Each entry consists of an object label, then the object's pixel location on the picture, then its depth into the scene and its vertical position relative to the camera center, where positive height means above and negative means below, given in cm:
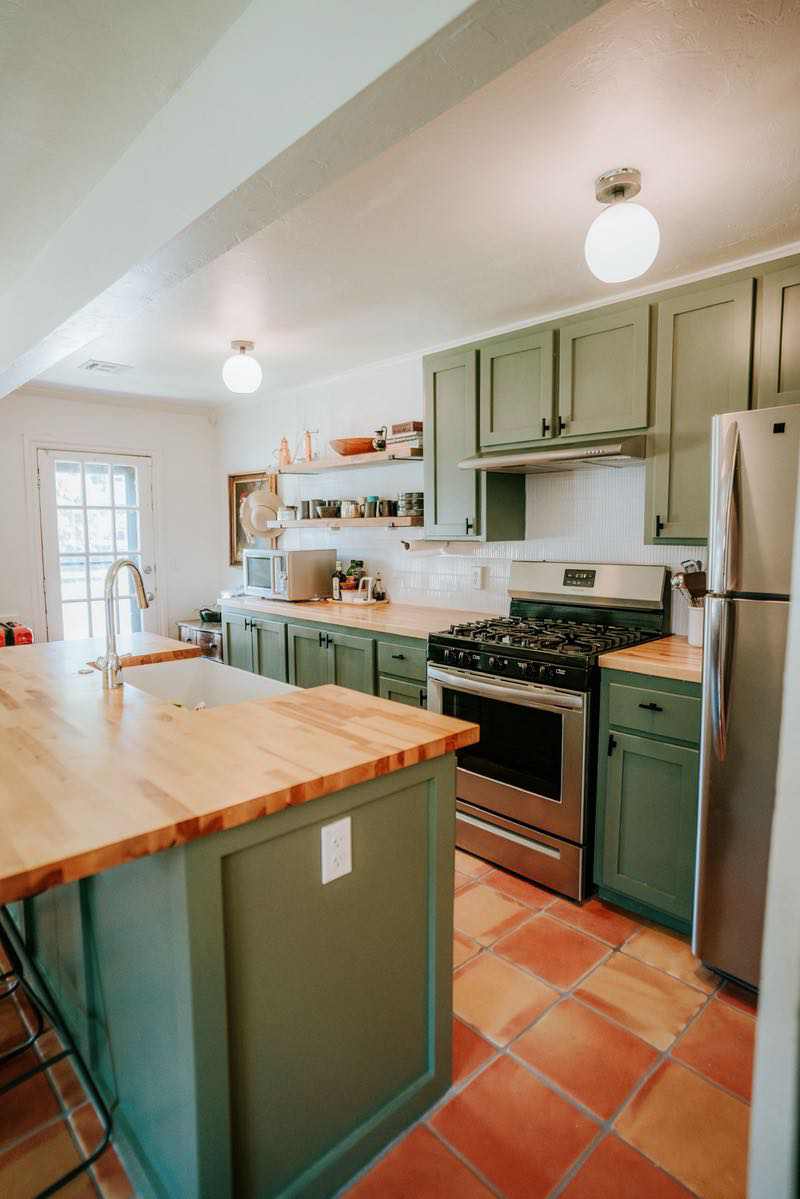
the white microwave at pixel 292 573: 419 -22
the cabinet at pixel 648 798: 221 -92
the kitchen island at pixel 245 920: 113 -78
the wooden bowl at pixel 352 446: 395 +58
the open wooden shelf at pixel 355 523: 369 +11
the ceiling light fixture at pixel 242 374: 327 +85
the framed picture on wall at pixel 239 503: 525 +32
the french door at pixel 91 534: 476 +6
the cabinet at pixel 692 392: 231 +55
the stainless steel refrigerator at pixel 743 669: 188 -39
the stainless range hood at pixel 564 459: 251 +35
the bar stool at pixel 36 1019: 152 -138
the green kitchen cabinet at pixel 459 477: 323 +33
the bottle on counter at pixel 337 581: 431 -27
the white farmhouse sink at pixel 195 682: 245 -55
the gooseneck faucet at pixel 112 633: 193 -29
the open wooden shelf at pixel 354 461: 363 +48
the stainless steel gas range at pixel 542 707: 246 -69
